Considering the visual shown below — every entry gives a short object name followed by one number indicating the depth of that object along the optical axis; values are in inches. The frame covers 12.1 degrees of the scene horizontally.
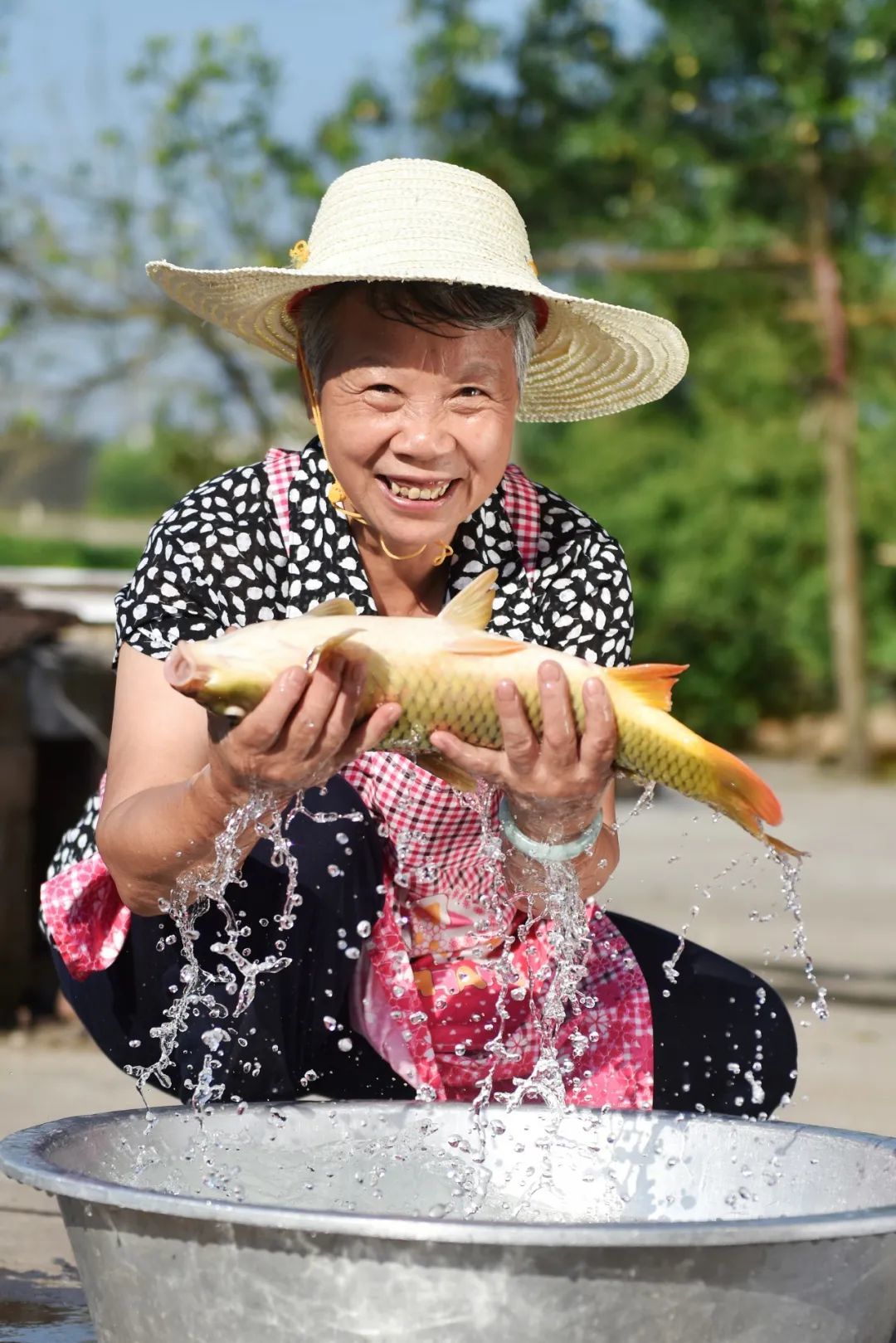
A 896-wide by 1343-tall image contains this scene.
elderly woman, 113.1
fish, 102.9
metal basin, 97.1
